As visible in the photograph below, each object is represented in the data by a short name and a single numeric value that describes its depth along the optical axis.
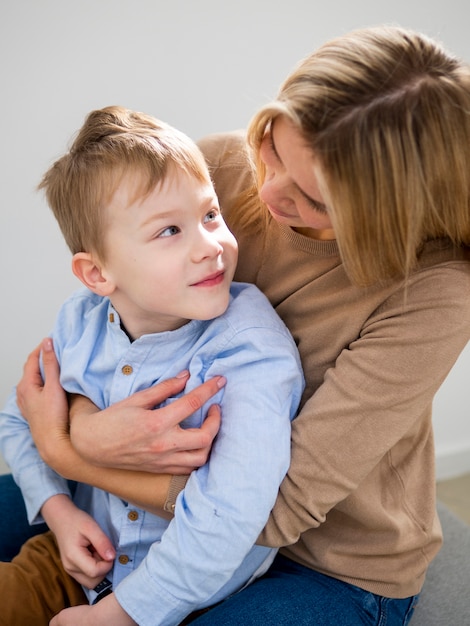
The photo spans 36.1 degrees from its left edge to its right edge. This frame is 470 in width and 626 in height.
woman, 0.97
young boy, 1.05
